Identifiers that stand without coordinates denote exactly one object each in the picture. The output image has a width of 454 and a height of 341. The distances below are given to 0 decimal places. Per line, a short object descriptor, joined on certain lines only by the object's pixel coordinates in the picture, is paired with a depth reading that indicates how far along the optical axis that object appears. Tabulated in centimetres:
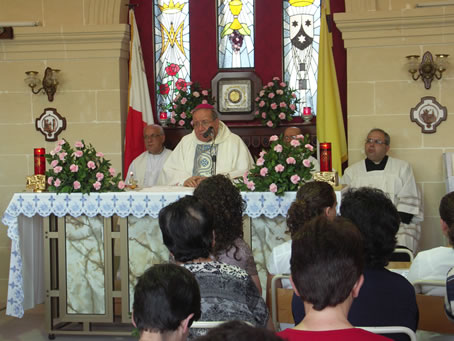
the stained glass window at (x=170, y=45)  910
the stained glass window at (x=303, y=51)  880
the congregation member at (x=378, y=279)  256
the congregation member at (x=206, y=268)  267
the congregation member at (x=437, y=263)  307
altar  562
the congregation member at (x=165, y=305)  197
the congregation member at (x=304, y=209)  355
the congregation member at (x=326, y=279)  192
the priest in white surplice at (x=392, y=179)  721
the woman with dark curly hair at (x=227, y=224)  345
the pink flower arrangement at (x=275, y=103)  831
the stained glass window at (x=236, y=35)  897
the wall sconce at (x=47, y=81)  821
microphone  630
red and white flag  841
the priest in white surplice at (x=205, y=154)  693
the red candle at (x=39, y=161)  589
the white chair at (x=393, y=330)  239
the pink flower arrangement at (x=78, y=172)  564
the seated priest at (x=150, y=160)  838
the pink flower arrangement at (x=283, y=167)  539
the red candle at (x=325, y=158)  563
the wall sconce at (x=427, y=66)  743
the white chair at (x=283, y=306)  324
